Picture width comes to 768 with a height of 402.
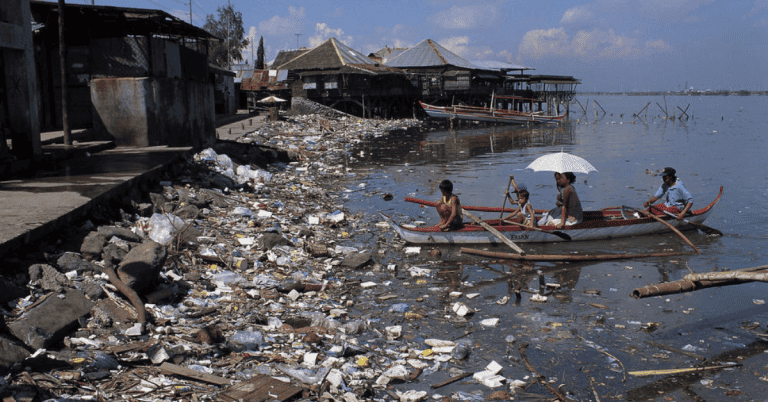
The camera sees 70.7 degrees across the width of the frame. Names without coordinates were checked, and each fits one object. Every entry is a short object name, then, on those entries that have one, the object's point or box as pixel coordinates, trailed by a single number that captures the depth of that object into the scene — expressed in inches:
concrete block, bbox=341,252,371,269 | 314.5
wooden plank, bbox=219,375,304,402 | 156.4
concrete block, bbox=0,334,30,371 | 148.7
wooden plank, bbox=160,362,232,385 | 161.9
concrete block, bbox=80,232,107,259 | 232.4
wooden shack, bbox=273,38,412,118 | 1571.1
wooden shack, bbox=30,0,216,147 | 472.7
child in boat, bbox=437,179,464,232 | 359.6
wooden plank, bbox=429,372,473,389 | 185.6
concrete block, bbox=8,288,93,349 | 164.2
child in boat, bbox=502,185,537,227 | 376.8
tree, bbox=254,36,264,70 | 2067.4
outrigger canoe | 360.8
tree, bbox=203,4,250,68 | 2161.7
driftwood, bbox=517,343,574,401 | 184.4
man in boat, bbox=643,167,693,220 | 397.7
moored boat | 1678.2
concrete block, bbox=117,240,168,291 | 206.2
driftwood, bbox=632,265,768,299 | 199.9
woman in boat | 366.3
